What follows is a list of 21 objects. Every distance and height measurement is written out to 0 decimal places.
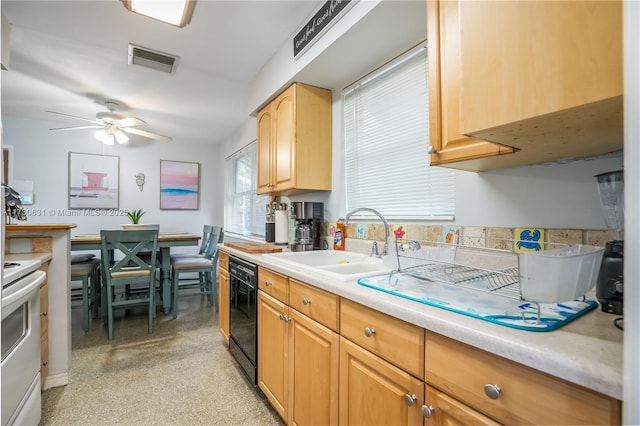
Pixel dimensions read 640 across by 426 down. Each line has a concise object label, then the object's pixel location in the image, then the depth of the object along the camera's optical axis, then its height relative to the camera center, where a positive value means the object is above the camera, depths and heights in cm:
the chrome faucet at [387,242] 134 -13
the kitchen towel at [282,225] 263 -10
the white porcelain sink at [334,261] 135 -28
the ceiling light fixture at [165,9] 137 +99
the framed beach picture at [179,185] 480 +49
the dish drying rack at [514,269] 65 -17
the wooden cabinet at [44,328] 184 -72
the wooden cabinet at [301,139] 218 +58
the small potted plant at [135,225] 372 -14
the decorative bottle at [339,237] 208 -16
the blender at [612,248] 72 -8
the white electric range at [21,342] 119 -59
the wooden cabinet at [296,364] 120 -71
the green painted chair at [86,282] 286 -74
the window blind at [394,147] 159 +42
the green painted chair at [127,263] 277 -48
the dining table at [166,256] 332 -48
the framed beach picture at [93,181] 421 +49
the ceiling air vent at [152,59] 224 +125
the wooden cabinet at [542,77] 61 +32
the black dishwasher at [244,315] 184 -69
